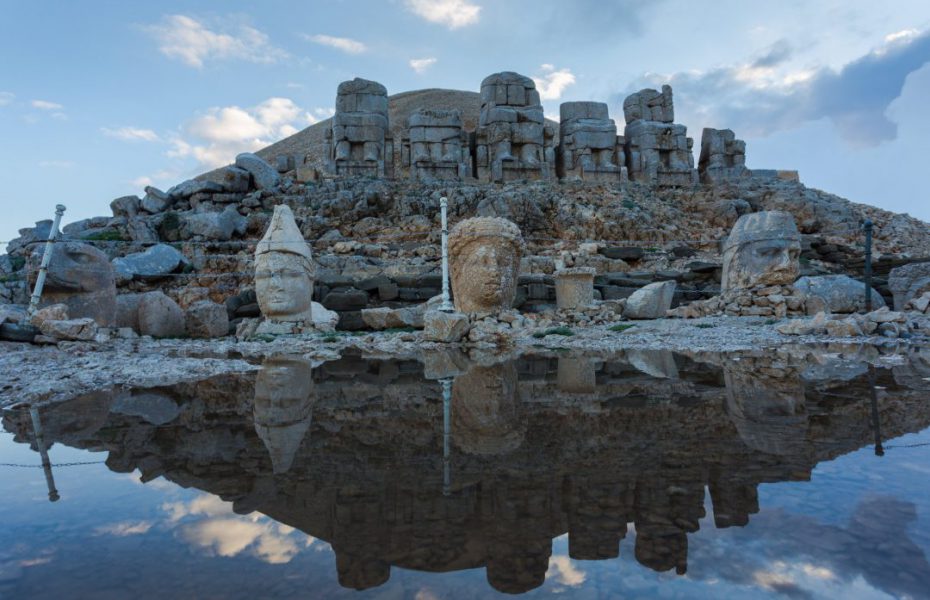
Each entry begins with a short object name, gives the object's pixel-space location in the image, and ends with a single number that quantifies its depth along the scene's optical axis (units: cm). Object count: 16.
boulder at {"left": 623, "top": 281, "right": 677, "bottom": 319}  1045
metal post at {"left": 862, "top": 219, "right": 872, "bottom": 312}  865
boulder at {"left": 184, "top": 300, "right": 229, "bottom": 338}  983
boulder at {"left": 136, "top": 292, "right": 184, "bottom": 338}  940
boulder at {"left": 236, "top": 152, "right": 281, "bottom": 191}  2123
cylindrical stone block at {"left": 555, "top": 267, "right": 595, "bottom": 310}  1048
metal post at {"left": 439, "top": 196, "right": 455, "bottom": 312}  816
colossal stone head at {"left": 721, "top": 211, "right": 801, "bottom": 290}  926
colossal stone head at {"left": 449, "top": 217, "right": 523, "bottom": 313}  889
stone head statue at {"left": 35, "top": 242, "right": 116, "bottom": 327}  808
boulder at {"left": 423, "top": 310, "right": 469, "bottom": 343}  742
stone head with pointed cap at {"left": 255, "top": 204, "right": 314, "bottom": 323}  923
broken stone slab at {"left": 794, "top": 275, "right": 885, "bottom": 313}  962
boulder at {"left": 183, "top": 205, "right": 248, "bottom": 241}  1727
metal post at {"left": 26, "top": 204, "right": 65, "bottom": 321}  756
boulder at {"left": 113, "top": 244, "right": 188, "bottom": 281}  1336
